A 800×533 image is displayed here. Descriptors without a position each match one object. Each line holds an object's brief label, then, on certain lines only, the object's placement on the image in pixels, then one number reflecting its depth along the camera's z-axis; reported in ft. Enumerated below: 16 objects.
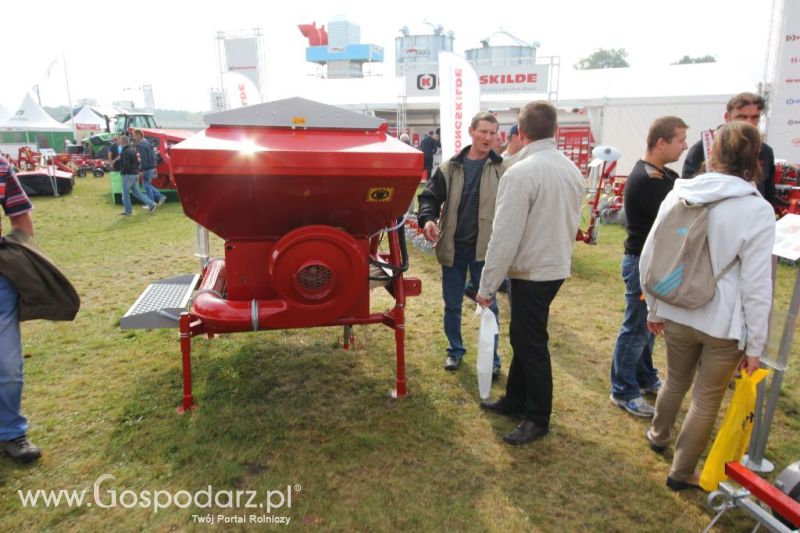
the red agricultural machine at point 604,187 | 21.57
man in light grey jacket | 8.35
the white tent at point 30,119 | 76.35
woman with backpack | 6.79
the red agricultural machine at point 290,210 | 7.95
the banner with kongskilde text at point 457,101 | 24.18
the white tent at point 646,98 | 45.96
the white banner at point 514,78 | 39.42
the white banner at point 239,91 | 29.82
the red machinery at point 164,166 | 38.09
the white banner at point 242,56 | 43.68
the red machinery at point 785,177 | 24.07
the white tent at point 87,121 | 108.47
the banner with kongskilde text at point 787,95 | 24.61
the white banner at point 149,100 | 102.99
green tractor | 66.39
